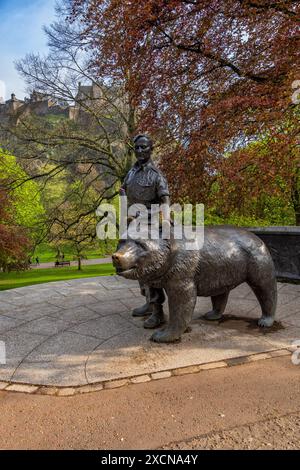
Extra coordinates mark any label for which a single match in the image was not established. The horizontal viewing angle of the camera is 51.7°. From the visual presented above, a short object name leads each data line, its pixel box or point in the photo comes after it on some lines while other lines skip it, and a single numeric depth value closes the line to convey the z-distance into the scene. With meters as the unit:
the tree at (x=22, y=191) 11.34
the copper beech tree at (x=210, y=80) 5.75
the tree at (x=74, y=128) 11.14
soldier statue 4.51
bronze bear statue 3.58
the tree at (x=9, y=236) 10.68
